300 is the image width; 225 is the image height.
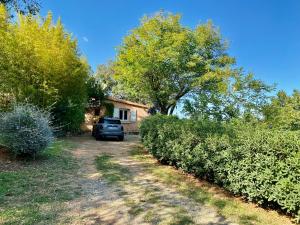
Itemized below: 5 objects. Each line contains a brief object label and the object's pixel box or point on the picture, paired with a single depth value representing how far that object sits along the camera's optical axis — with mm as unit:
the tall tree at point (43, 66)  11500
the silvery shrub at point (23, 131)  6985
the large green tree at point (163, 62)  15161
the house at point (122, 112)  19252
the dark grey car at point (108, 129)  14069
